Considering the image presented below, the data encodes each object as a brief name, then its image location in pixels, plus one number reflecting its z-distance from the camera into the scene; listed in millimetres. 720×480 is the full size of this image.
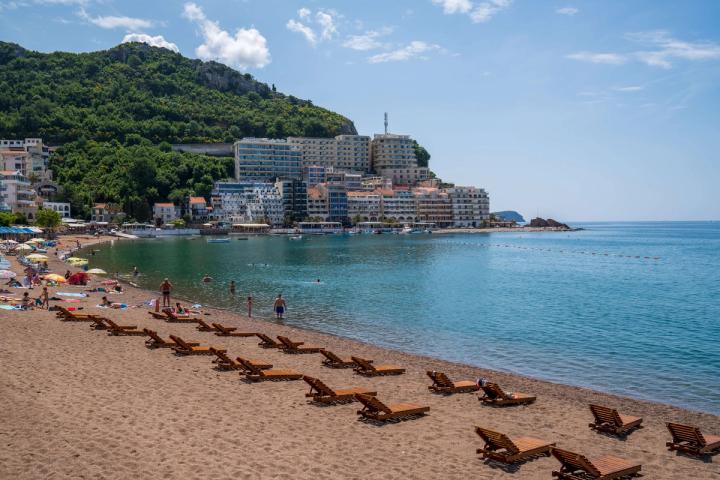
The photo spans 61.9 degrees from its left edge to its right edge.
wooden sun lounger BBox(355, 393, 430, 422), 12594
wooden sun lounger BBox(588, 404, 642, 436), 12555
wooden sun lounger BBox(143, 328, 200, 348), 19016
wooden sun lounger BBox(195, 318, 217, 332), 23391
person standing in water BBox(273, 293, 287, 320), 29078
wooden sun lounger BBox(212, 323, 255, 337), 22295
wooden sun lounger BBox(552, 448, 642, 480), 9672
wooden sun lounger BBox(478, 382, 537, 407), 14328
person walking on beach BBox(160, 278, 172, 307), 29412
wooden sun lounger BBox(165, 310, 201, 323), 25312
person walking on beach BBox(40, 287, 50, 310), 26412
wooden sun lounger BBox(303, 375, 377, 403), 13658
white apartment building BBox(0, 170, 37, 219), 96562
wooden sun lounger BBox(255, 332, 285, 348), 20328
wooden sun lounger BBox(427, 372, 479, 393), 15219
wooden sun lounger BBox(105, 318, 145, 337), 21031
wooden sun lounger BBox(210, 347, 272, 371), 16312
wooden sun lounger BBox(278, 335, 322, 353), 19531
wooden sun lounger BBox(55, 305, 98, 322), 23375
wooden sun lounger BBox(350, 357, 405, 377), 16875
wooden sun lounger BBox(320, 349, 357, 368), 17766
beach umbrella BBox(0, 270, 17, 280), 36000
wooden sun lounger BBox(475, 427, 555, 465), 10500
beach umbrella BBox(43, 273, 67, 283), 34316
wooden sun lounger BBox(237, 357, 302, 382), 15508
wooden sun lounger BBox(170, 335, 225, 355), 18125
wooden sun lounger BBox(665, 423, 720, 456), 11328
